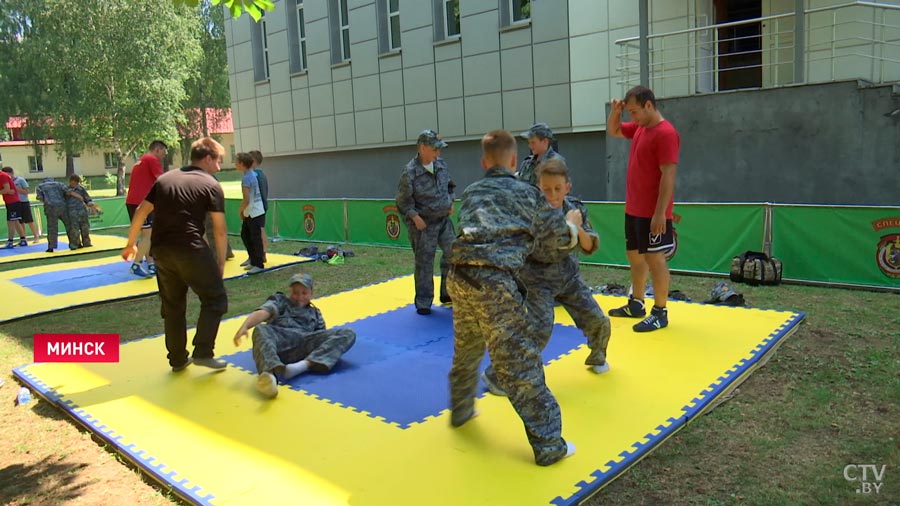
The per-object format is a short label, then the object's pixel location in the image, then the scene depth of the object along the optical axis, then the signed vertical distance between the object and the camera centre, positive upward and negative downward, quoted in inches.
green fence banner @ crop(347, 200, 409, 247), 507.8 -39.4
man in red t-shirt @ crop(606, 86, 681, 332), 233.0 -10.8
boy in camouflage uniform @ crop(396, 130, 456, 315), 283.9 -16.8
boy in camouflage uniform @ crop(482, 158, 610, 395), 169.9 -32.1
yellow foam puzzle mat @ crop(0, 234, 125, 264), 550.9 -54.3
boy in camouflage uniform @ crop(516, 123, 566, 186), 249.8 +6.1
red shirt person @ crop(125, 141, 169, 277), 378.9 +4.0
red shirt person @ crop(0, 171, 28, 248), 597.6 -18.5
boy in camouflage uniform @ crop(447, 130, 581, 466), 147.5 -24.6
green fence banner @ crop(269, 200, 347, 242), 551.8 -38.3
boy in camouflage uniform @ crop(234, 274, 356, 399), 210.7 -51.6
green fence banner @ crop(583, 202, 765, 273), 348.8 -39.6
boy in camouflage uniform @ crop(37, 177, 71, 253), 556.4 -14.8
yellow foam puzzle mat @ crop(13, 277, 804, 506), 144.5 -63.4
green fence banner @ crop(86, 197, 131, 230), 754.8 -35.7
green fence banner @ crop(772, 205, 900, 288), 308.7 -42.9
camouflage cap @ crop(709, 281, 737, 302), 293.5 -57.8
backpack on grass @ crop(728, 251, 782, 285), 329.4 -54.5
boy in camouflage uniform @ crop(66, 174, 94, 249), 564.7 -25.7
